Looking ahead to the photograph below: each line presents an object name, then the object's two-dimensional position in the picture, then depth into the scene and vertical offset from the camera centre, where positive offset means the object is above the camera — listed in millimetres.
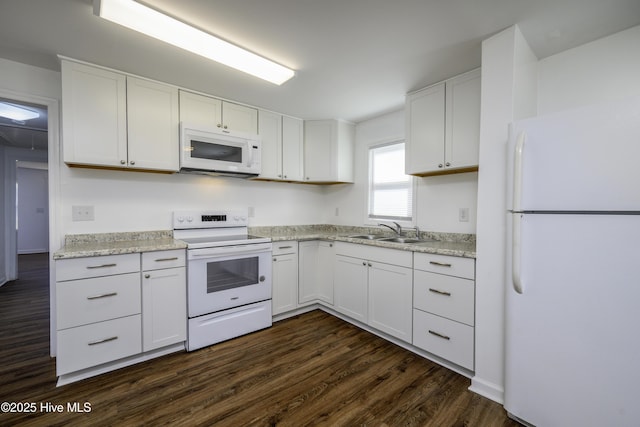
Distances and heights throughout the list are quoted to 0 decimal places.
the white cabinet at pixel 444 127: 2211 +727
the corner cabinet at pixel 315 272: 3107 -709
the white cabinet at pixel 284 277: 2912 -729
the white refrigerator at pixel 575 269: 1239 -287
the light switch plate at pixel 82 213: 2305 -35
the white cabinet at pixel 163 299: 2141 -726
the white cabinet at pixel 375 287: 2338 -723
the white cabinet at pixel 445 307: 1927 -720
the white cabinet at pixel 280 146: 3150 +767
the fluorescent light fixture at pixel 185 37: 1534 +1117
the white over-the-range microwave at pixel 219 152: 2496 +567
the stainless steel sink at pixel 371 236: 3150 -301
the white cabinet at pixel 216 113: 2588 +974
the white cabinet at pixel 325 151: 3422 +745
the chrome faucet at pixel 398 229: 2985 -208
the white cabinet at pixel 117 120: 2084 +731
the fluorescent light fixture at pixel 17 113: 2957 +1096
